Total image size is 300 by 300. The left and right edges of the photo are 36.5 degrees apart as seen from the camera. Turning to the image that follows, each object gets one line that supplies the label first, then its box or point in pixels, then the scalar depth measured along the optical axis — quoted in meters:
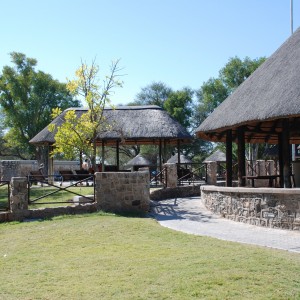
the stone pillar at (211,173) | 21.23
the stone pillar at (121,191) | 13.67
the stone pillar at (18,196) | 12.52
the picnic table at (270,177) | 14.56
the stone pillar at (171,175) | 19.72
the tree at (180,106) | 50.89
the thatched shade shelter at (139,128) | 25.22
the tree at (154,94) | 56.96
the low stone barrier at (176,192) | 18.62
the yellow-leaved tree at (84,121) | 19.36
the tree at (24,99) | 45.47
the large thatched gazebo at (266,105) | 11.04
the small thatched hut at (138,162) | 40.34
